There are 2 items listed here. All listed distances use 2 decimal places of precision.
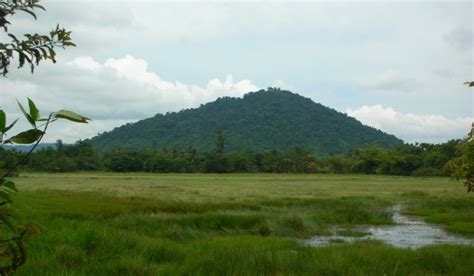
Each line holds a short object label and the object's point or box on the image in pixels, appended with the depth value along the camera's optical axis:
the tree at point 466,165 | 8.96
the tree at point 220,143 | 108.12
